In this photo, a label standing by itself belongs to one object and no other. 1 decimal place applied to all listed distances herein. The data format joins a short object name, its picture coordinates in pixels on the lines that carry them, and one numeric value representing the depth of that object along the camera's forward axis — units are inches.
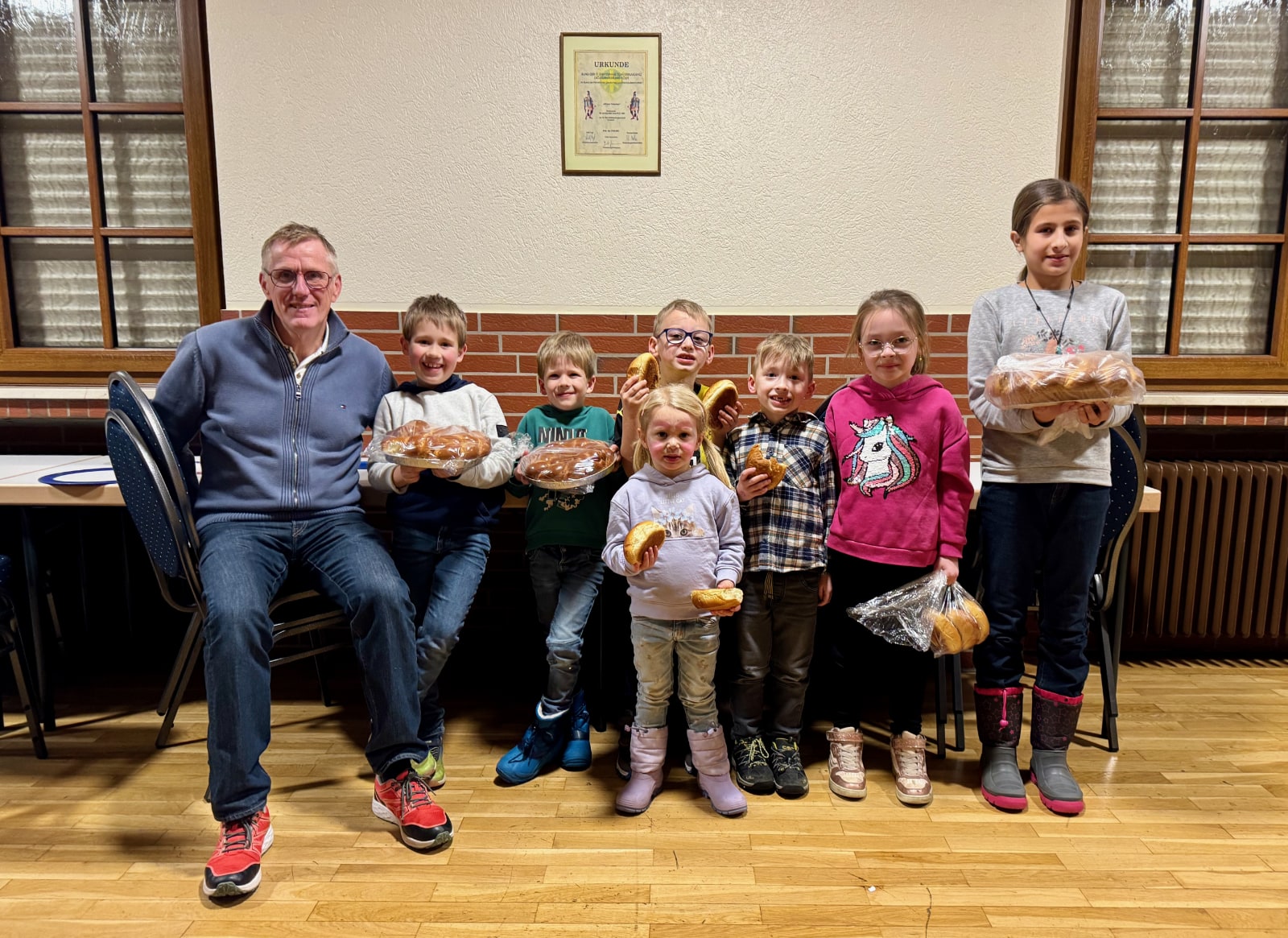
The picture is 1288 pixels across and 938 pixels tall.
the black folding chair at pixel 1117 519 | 93.8
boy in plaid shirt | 85.4
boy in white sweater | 87.7
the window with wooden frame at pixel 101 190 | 117.3
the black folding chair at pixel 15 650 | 92.6
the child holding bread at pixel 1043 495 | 82.9
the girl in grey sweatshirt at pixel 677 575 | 79.9
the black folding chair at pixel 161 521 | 77.6
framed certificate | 111.9
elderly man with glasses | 73.9
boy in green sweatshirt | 90.9
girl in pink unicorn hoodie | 84.1
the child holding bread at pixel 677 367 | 85.5
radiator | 119.8
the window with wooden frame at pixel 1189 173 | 118.1
